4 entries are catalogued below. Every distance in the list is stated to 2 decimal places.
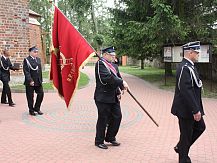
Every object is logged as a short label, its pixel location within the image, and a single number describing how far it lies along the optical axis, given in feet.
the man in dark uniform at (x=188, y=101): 17.11
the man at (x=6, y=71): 37.39
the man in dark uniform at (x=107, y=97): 20.81
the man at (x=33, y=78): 31.76
